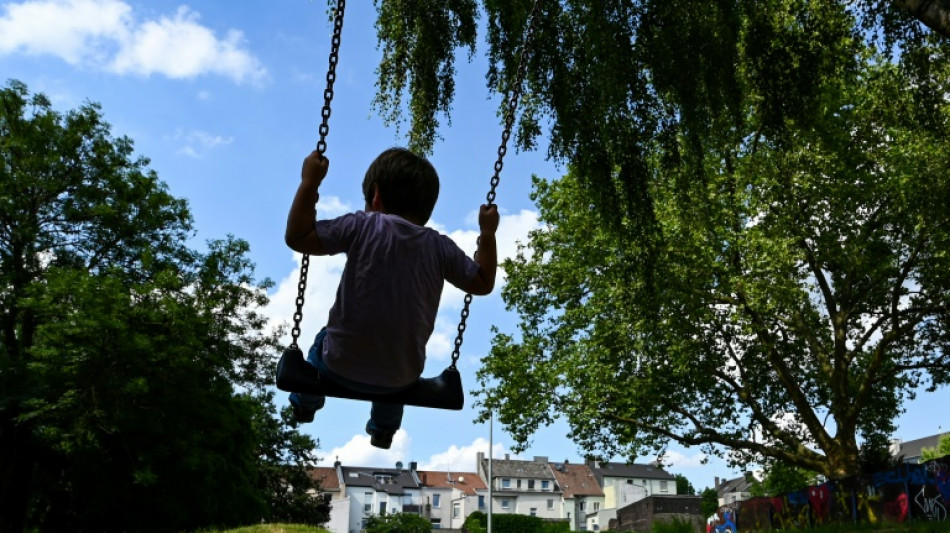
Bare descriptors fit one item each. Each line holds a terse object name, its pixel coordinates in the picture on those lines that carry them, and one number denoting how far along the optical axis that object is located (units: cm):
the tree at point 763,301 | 1683
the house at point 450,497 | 7866
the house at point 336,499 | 7119
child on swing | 279
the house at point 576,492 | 8106
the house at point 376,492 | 7531
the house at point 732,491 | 8431
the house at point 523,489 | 7938
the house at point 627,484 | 8075
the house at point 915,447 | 7519
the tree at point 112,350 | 1995
